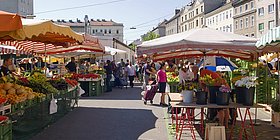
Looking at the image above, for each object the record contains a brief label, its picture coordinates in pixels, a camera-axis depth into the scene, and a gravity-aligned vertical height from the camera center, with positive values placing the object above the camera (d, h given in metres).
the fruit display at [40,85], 8.95 -0.31
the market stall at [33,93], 5.75 -0.48
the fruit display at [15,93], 6.92 -0.43
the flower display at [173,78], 15.58 -0.23
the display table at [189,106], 6.73 -0.64
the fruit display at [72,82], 11.72 -0.33
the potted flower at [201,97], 6.87 -0.48
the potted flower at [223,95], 6.75 -0.43
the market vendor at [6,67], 12.54 +0.22
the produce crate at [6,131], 5.38 -0.93
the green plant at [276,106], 9.10 -0.87
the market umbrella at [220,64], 14.84 +0.40
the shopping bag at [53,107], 8.91 -0.88
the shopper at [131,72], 23.05 +0.03
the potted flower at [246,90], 6.79 -0.33
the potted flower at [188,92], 7.18 -0.40
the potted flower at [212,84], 6.97 -0.23
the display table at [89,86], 16.91 -0.64
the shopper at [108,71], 20.17 +0.12
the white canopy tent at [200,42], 6.92 +0.64
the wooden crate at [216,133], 6.95 -1.21
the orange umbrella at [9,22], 5.32 +0.80
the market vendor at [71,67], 18.28 +0.32
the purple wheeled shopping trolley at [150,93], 13.73 -0.80
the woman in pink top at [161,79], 12.54 -0.24
